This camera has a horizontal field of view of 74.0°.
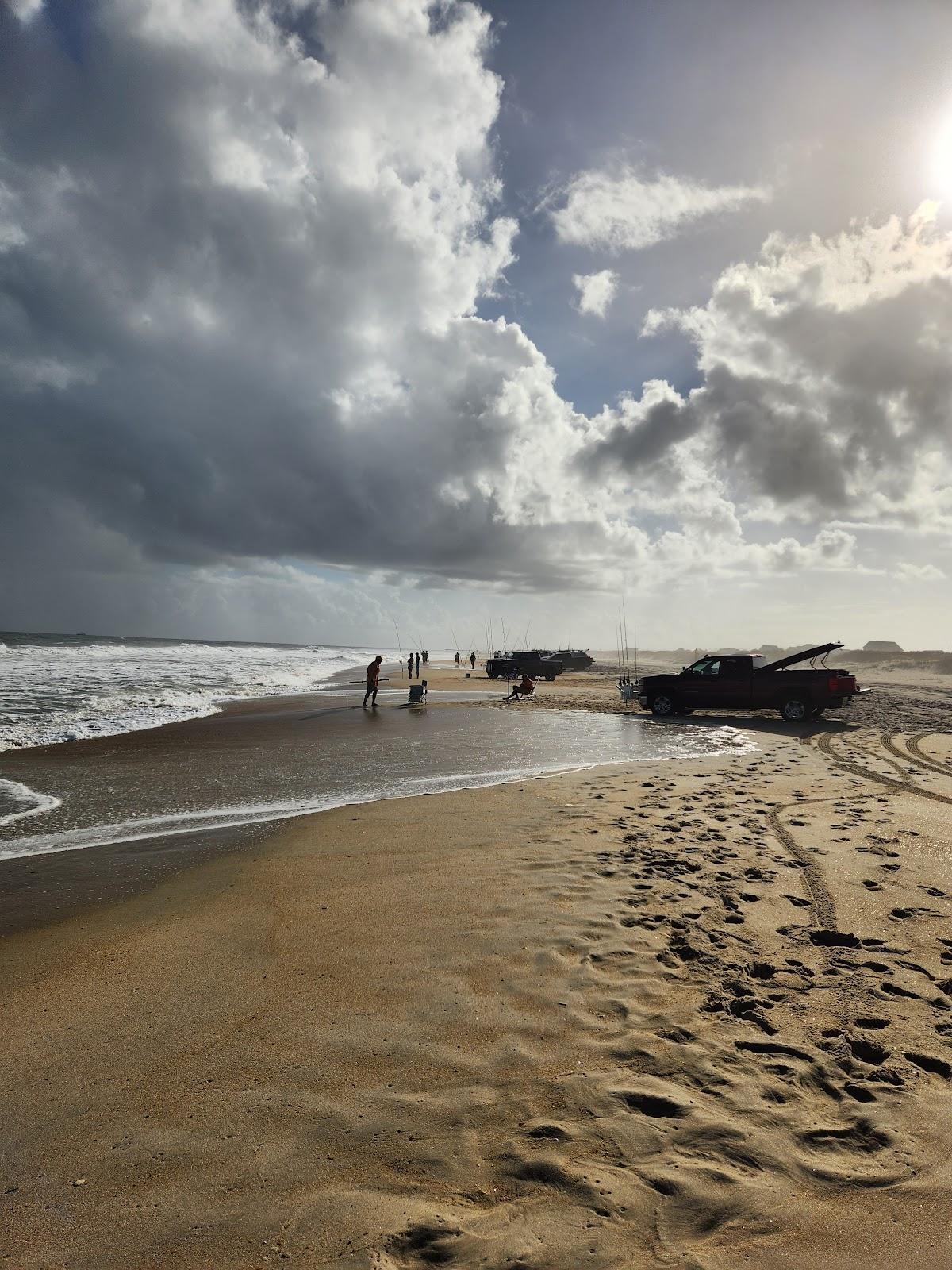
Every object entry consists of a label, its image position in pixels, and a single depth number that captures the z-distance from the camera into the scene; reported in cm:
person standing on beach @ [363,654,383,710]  2391
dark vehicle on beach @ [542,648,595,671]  4953
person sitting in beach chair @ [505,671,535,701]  2739
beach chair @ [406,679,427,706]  2461
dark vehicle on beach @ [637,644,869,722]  1880
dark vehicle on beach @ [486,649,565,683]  4166
